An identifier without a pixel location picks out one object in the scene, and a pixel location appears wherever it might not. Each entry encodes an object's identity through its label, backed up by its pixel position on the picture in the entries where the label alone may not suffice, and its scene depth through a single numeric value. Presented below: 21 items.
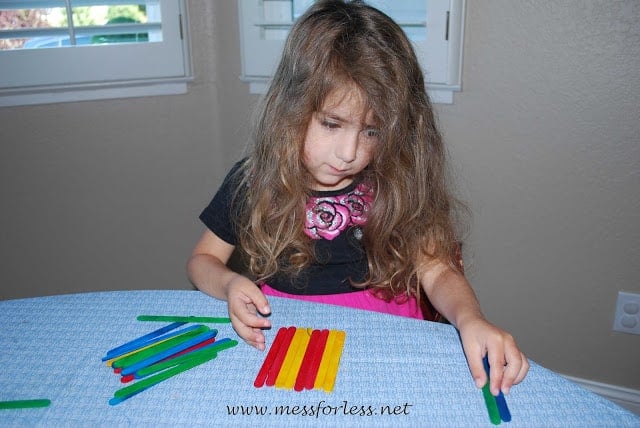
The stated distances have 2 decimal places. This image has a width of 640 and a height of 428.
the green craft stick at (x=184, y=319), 0.85
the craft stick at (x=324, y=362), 0.70
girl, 0.94
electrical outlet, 1.47
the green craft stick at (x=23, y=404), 0.67
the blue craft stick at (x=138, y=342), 0.76
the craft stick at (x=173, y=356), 0.71
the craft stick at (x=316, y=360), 0.70
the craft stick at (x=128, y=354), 0.73
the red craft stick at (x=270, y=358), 0.70
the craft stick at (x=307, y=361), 0.70
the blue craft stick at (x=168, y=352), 0.72
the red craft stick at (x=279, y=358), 0.71
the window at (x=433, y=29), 1.43
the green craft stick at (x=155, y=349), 0.73
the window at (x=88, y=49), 1.54
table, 0.64
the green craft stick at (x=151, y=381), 0.68
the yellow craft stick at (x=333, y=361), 0.70
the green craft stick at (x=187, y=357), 0.72
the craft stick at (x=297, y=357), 0.70
